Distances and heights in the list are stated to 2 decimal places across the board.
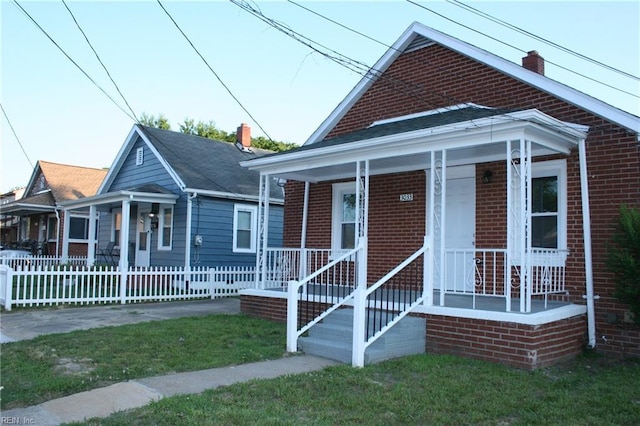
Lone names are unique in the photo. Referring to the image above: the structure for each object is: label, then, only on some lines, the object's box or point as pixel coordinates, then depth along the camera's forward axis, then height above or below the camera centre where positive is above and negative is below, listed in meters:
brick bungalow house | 7.65 +0.86
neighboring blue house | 17.20 +1.33
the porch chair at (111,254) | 20.14 -0.32
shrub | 7.44 -0.11
